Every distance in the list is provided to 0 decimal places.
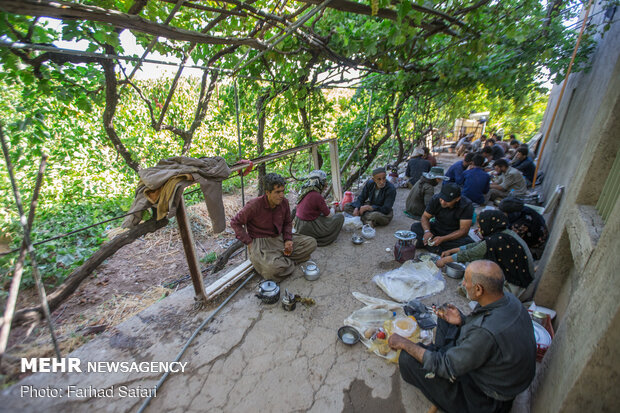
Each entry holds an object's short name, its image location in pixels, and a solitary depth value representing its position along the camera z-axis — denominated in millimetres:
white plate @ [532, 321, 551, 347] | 2384
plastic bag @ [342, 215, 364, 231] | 5504
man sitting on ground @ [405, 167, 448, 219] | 5488
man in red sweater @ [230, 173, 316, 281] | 3543
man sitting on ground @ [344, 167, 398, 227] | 5504
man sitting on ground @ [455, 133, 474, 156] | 10020
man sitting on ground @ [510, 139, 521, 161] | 10914
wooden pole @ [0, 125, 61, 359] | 1617
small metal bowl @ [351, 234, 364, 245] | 4855
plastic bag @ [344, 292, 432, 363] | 2568
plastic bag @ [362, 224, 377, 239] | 5078
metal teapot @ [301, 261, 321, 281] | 3779
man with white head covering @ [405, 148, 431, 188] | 7590
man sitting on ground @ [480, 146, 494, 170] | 8632
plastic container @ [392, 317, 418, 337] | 2668
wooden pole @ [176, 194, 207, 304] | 2758
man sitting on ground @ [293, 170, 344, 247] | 4707
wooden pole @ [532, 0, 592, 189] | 4213
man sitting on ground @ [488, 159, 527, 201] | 6555
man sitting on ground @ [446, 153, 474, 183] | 7041
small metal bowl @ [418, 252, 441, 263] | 4057
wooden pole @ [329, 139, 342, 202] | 6219
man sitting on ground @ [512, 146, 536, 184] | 7682
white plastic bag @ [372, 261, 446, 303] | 3403
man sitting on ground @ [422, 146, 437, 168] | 8180
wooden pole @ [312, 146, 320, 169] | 5785
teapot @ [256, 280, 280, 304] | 3223
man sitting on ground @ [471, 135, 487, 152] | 13680
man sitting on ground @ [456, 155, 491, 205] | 6223
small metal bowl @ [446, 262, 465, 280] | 3656
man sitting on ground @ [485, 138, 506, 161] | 9875
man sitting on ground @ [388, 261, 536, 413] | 1714
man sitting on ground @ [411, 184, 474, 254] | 4156
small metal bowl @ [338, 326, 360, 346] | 2686
